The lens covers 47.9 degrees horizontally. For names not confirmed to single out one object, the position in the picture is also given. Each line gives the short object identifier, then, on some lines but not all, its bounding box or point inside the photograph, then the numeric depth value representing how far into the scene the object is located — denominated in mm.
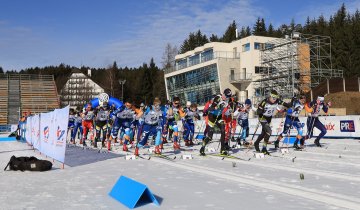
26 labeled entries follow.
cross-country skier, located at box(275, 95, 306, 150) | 15805
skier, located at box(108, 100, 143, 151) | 17986
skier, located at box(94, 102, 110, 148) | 19016
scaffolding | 54844
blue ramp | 5939
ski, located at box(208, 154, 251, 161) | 12562
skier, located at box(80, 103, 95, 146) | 21094
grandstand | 66438
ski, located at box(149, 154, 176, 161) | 12773
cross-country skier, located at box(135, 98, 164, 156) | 13984
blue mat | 31480
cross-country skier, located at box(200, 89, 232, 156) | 13539
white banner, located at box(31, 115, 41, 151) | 17406
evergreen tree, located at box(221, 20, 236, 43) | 119938
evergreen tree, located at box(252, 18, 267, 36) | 122256
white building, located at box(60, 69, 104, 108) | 91625
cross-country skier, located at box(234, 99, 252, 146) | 18047
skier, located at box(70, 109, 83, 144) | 24234
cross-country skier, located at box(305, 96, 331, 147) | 16484
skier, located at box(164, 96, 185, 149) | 16133
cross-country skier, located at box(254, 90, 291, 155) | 13617
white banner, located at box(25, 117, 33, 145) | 21812
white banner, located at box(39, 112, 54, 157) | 13448
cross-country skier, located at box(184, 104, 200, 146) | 19812
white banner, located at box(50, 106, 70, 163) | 10980
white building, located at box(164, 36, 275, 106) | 63375
